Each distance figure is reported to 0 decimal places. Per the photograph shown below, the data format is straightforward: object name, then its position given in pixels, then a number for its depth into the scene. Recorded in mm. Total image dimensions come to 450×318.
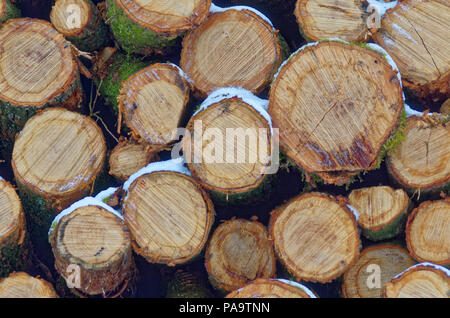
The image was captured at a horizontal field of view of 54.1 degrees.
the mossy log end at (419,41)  3316
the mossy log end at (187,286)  3502
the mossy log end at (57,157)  3205
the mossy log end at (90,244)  3055
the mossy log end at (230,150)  2996
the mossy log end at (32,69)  3262
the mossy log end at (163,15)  3201
